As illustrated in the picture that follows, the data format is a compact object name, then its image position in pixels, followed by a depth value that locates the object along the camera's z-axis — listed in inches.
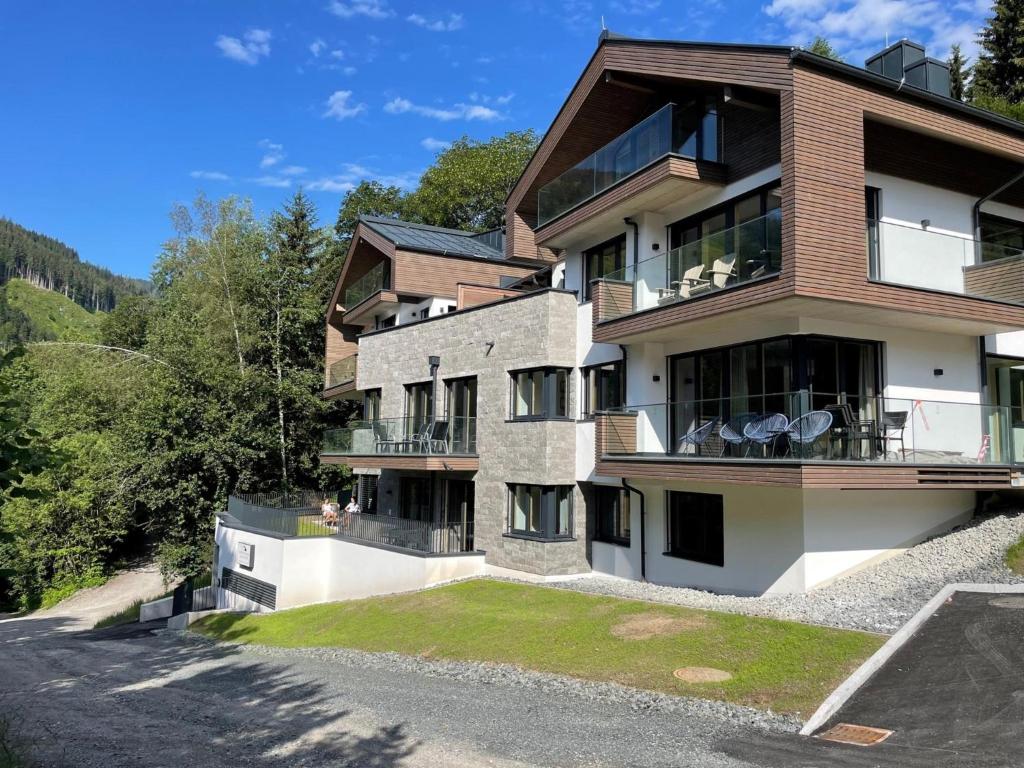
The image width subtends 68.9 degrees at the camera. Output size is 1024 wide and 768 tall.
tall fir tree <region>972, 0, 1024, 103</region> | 1307.8
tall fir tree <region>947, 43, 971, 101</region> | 1409.9
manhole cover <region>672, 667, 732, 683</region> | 395.9
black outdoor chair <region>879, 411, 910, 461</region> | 538.3
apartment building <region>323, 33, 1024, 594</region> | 532.7
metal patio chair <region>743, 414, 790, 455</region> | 518.9
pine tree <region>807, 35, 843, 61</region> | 1601.9
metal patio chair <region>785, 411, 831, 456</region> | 500.1
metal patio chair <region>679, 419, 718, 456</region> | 592.1
